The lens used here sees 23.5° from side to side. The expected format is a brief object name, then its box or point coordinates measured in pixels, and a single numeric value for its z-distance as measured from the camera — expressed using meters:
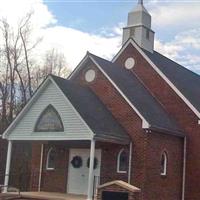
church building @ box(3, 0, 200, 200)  22.39
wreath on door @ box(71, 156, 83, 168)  25.17
